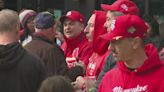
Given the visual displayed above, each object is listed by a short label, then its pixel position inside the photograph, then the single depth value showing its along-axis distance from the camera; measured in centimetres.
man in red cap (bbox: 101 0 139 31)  823
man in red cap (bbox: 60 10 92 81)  1024
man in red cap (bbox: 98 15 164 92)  651
